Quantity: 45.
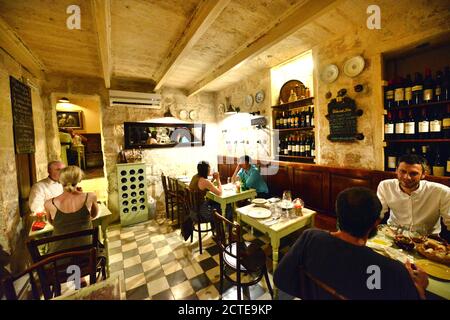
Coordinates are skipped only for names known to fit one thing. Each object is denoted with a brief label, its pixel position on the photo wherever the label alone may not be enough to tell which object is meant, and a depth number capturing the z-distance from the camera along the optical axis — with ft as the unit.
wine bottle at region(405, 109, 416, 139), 8.21
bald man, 8.70
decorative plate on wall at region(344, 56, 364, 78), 9.44
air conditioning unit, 15.42
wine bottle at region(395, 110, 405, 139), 8.48
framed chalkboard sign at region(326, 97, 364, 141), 9.80
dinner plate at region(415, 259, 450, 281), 4.01
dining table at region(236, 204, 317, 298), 7.12
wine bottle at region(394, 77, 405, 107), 8.41
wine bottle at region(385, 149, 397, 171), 8.64
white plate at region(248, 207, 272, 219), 8.00
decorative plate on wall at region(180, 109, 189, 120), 18.49
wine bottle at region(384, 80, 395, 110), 8.76
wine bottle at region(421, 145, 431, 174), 8.15
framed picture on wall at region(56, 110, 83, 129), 25.44
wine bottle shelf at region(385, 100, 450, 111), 7.49
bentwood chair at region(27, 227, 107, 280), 5.26
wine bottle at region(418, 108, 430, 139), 7.77
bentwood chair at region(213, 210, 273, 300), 6.44
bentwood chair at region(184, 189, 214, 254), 10.59
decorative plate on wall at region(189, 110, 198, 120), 19.08
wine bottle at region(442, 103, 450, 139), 7.34
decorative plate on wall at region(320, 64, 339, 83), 10.41
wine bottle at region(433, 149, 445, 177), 7.63
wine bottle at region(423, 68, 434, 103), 7.70
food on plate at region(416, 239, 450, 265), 4.33
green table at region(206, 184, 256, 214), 10.78
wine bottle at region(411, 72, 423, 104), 7.93
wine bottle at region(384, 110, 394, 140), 8.77
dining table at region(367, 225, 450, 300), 3.78
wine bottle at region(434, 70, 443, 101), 7.55
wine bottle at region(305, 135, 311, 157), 12.60
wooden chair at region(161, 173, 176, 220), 14.81
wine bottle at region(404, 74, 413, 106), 8.21
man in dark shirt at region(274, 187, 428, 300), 3.30
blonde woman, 6.66
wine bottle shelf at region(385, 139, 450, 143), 7.49
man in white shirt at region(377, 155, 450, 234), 6.38
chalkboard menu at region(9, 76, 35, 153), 8.69
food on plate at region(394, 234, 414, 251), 4.91
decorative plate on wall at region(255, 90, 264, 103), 15.20
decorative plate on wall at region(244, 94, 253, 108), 16.24
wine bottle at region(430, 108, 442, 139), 7.53
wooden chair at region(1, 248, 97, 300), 3.88
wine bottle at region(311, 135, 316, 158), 12.12
